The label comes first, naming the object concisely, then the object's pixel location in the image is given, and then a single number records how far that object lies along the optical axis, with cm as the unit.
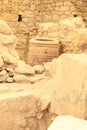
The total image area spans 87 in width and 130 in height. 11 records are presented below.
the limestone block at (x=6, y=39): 378
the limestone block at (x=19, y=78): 352
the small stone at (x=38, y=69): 386
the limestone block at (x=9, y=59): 365
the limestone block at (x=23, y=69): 364
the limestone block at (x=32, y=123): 279
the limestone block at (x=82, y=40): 313
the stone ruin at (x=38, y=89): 230
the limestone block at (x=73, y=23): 694
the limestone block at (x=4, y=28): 382
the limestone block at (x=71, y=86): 222
